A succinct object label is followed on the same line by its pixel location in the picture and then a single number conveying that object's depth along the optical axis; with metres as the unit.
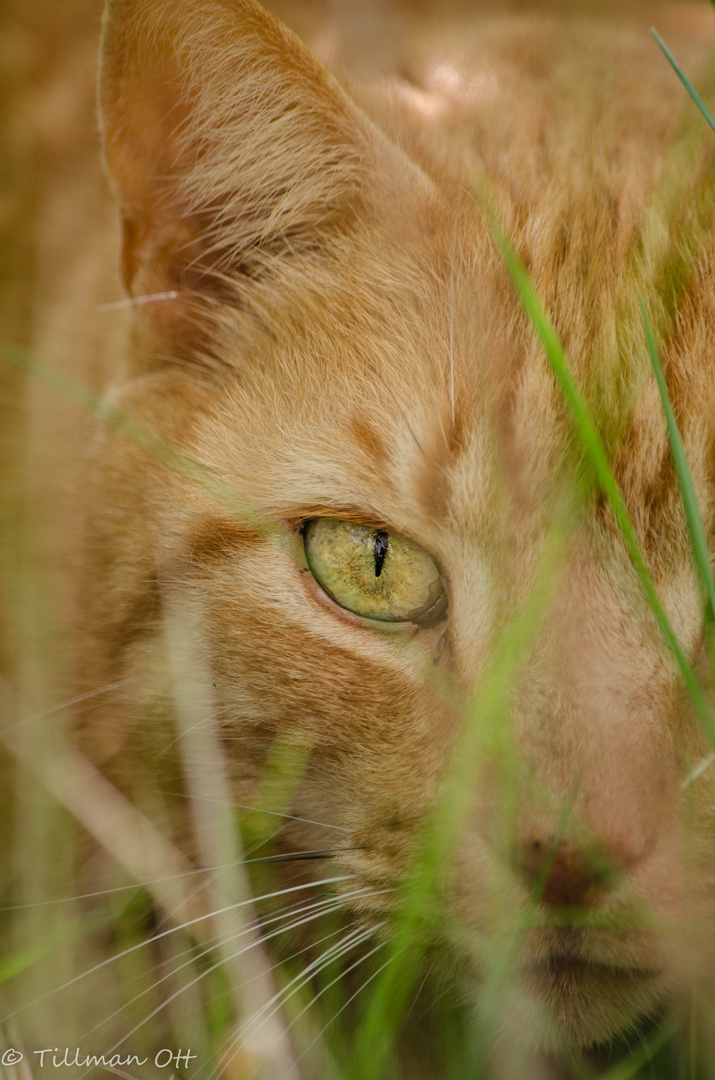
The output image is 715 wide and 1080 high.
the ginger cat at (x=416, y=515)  1.76
